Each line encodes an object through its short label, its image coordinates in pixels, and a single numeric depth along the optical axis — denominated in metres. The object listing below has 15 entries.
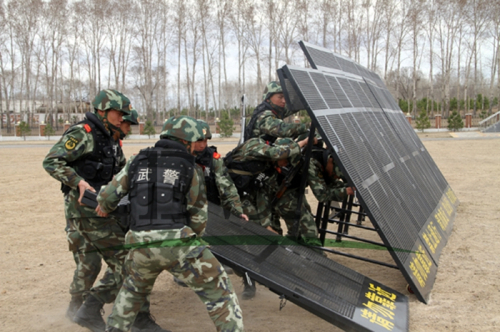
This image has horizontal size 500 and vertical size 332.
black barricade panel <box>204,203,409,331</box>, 3.44
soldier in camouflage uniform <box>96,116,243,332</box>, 3.10
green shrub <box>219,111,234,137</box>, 35.44
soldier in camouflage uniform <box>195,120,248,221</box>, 4.44
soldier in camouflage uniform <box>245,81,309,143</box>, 5.07
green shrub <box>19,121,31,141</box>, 36.38
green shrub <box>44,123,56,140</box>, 36.72
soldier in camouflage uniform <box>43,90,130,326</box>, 3.98
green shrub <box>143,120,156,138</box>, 37.00
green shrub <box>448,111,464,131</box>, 35.91
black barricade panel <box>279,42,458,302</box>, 4.05
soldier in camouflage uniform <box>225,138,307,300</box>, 4.85
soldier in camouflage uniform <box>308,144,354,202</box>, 5.22
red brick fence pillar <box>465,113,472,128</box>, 38.25
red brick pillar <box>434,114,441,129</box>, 38.63
